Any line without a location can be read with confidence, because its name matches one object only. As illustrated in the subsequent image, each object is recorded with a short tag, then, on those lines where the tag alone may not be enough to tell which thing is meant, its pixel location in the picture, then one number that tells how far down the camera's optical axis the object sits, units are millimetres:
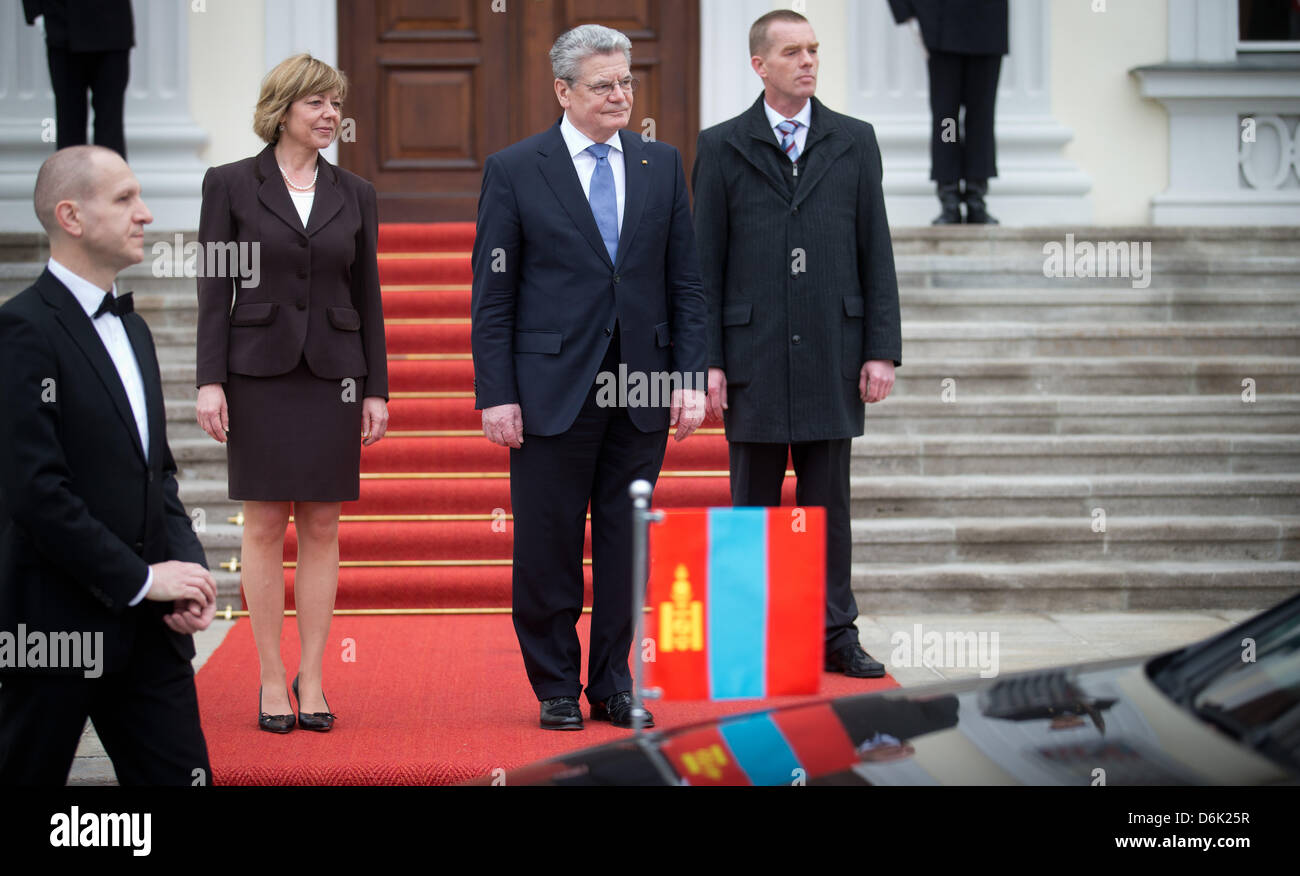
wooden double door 18562
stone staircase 12961
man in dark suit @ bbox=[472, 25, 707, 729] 8875
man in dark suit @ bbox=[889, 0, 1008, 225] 16531
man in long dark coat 10328
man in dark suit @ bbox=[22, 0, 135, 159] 16109
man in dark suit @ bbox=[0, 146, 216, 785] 5633
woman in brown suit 8914
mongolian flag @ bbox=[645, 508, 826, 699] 5937
